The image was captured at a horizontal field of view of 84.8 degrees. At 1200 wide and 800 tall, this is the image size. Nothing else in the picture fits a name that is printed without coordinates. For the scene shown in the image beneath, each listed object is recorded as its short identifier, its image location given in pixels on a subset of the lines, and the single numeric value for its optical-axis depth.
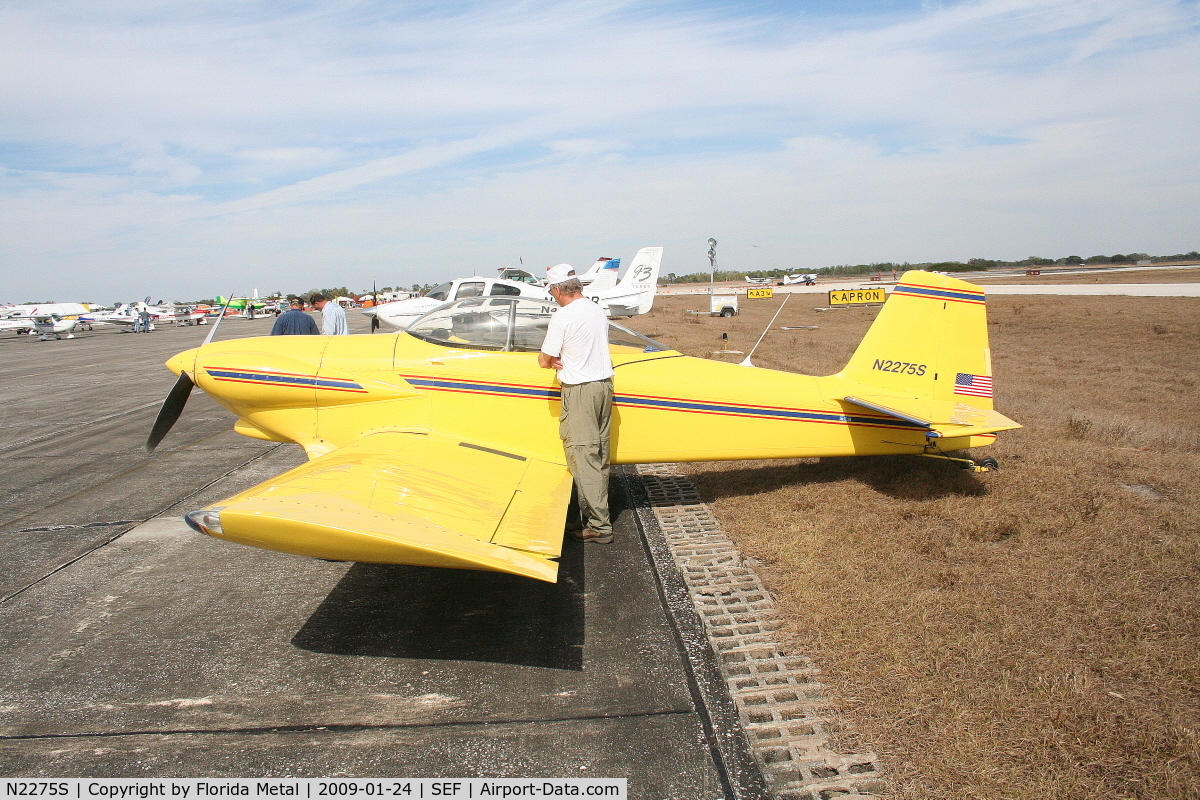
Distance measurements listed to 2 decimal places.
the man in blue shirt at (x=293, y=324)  7.55
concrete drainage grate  2.46
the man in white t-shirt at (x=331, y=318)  8.12
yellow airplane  4.89
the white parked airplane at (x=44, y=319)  35.16
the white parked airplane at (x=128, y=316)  42.94
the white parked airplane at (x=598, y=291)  18.16
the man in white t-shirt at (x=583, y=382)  4.47
